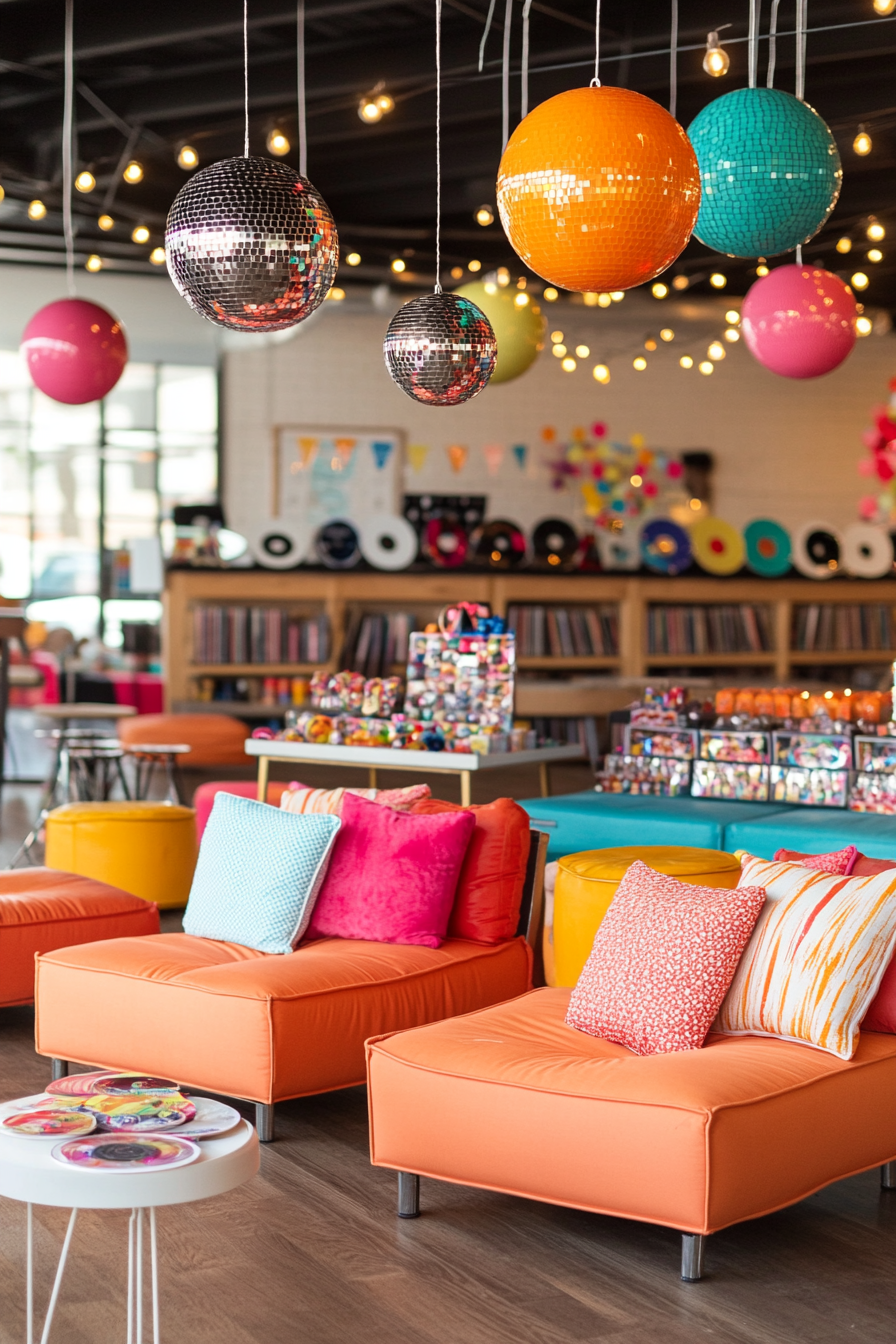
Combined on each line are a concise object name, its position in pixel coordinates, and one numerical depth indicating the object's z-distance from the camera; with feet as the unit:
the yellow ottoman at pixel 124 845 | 21.75
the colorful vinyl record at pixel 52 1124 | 8.39
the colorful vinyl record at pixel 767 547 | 42.09
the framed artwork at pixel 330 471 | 41.60
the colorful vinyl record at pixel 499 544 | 40.98
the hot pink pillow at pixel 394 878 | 14.60
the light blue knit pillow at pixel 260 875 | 14.46
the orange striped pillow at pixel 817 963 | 11.28
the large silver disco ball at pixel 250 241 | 12.03
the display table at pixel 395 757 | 20.51
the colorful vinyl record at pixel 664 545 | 41.60
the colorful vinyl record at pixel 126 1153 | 7.99
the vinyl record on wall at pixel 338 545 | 38.70
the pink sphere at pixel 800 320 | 19.98
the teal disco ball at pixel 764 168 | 14.61
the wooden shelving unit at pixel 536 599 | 36.81
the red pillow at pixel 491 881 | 15.03
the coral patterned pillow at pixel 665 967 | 11.46
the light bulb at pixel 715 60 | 17.65
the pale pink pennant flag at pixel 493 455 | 42.57
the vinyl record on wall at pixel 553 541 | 41.52
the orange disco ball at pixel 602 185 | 11.39
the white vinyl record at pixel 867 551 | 42.14
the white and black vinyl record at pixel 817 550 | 41.98
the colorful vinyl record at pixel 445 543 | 40.19
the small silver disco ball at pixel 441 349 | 15.40
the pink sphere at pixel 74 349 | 21.47
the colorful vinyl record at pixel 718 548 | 41.50
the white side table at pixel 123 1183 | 7.84
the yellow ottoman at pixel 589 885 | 15.15
